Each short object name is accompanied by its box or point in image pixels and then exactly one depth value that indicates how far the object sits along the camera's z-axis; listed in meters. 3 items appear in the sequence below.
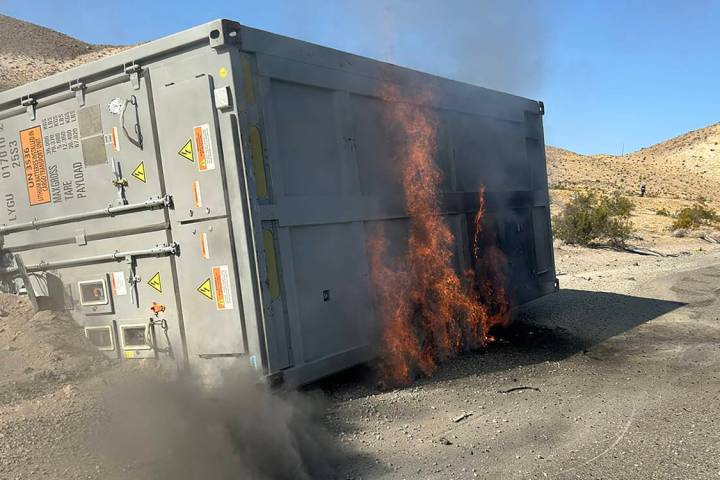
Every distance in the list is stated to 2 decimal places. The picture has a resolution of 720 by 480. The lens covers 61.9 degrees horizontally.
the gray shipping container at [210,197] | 4.21
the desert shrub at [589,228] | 18.06
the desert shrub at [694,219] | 21.56
